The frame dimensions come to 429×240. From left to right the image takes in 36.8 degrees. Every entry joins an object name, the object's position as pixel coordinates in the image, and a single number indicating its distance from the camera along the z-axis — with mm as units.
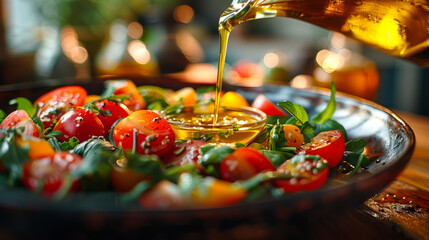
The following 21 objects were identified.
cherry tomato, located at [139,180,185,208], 239
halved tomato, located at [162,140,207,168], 301
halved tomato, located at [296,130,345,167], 328
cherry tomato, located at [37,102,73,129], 362
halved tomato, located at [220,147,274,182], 279
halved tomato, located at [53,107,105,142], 340
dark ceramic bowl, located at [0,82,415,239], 221
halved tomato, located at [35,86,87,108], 398
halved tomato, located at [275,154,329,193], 270
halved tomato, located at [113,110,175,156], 308
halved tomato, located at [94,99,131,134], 365
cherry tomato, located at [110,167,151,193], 259
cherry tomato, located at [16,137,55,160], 269
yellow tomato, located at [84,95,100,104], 410
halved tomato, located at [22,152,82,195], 248
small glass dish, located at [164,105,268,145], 353
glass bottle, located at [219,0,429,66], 342
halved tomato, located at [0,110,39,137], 324
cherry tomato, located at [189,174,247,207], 242
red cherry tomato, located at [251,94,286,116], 415
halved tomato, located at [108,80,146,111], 406
